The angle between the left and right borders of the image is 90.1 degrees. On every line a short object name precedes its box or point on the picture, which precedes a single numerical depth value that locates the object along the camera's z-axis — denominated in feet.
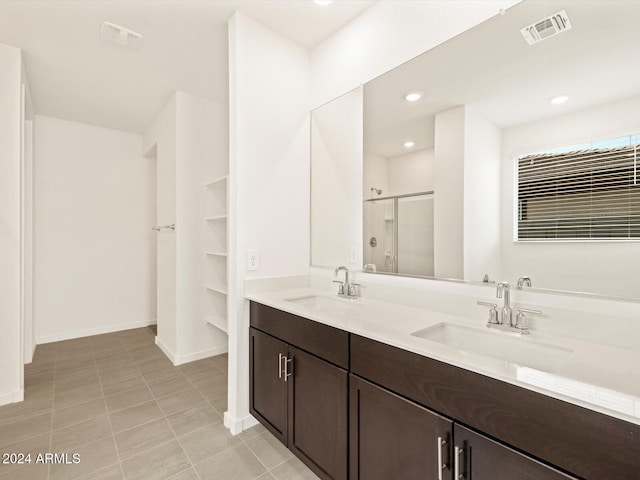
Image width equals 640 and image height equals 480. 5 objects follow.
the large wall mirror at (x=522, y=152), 3.79
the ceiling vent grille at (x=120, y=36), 6.93
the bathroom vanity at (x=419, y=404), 2.53
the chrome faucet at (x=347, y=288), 6.54
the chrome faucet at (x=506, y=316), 4.19
